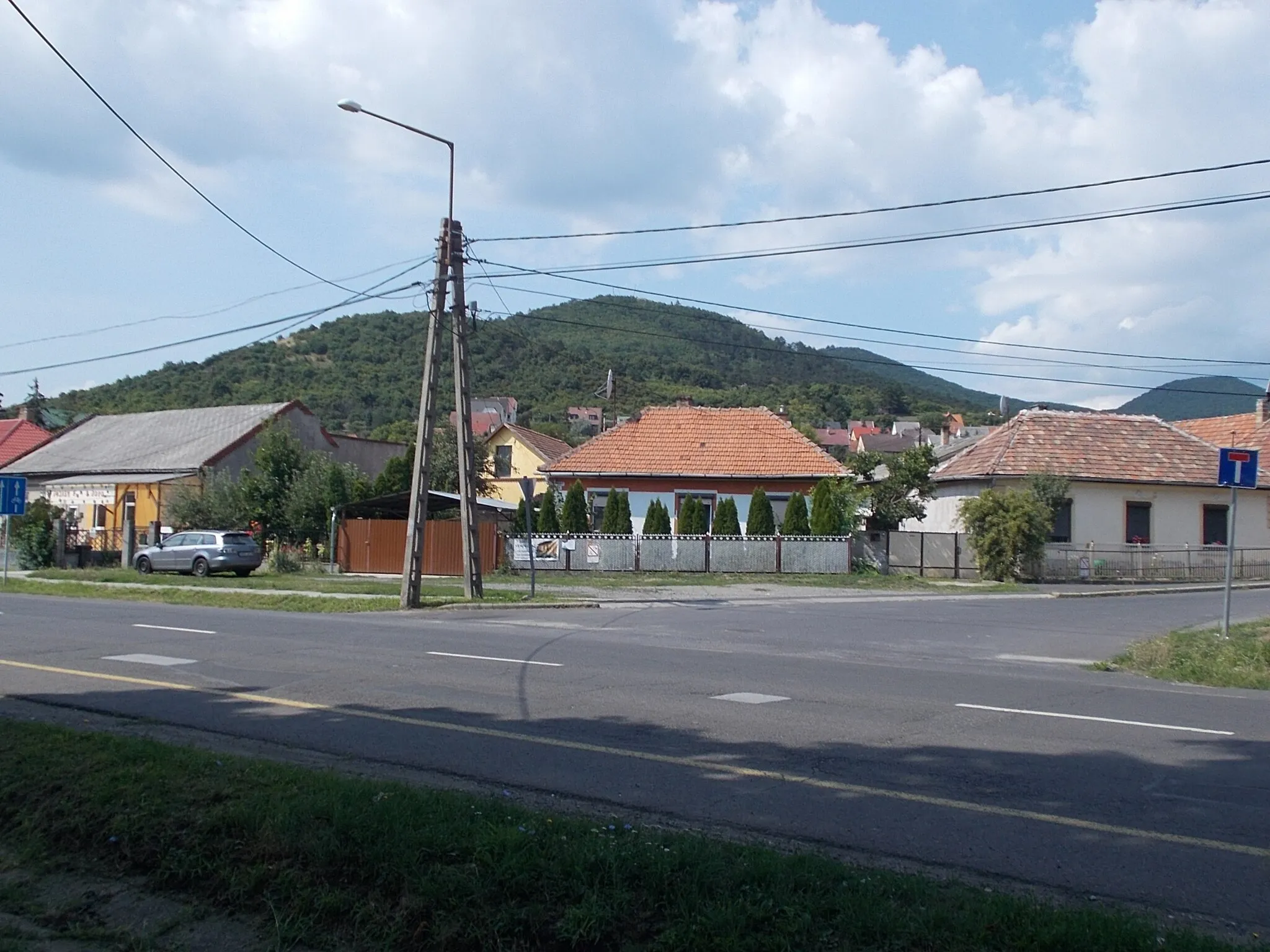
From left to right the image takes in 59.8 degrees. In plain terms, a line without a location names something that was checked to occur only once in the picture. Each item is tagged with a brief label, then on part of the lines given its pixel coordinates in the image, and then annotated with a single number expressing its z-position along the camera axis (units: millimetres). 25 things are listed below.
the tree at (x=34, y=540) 39500
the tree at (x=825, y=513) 36219
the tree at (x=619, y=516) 38031
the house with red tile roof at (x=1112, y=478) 37875
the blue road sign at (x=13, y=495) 29938
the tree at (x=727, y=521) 37219
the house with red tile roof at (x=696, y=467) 40875
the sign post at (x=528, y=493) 24062
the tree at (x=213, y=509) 38406
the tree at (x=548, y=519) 38188
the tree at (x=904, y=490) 38656
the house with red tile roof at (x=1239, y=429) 46219
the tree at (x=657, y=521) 37781
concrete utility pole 22672
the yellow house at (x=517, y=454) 60812
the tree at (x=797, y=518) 36812
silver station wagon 33781
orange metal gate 34656
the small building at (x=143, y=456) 45312
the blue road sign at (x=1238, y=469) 17125
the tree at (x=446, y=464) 43031
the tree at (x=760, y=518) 37062
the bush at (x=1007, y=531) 33375
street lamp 18938
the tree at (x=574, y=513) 37688
